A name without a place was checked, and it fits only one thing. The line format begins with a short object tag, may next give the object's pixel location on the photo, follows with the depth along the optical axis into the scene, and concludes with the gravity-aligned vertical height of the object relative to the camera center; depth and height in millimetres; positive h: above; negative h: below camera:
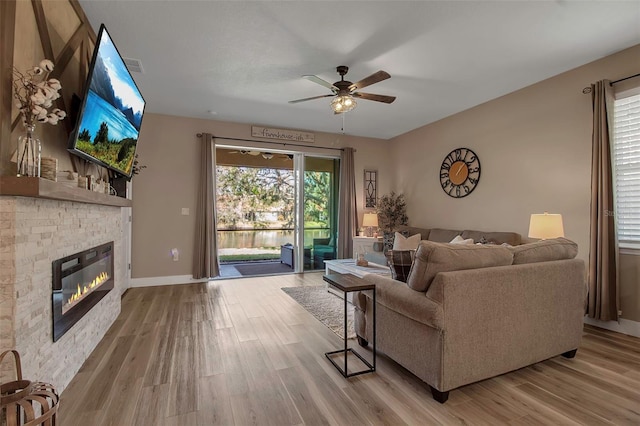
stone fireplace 1423 -338
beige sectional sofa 1871 -661
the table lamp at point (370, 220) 5969 -131
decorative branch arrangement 1566 +626
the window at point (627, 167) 3008 +473
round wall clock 4719 +671
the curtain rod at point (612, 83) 2958 +1340
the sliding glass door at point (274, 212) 6141 +37
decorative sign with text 5555 +1498
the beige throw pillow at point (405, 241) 4902 -454
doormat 6184 -1231
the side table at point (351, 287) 2156 -525
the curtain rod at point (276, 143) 5341 +1335
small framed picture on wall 6559 +549
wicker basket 1142 -755
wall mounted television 2049 +797
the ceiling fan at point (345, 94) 3176 +1316
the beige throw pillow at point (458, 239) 4180 -363
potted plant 6188 -13
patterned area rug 3195 -1174
